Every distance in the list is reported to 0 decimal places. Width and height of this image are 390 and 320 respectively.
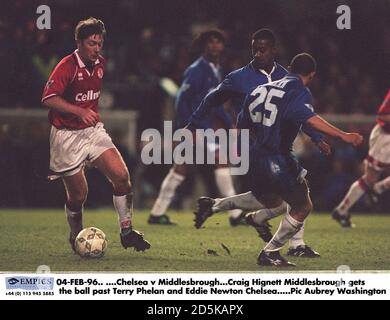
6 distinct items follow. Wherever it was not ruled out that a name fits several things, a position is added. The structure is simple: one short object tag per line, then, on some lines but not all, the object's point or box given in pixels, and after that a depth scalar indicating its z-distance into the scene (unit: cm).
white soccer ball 1641
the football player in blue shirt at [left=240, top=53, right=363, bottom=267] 1516
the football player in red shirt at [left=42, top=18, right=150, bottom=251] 1614
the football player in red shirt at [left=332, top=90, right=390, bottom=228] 2203
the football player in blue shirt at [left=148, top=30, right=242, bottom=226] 2114
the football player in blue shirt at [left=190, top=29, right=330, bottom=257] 1653
